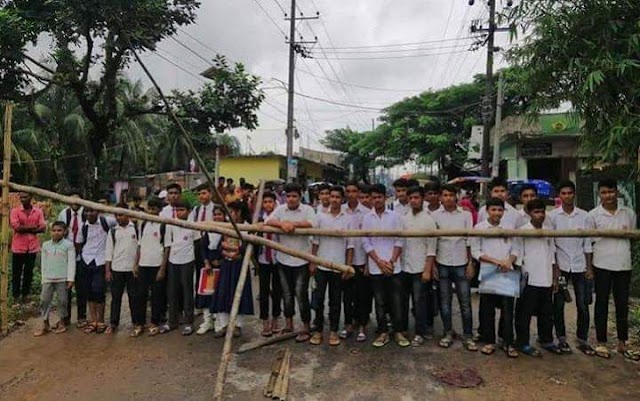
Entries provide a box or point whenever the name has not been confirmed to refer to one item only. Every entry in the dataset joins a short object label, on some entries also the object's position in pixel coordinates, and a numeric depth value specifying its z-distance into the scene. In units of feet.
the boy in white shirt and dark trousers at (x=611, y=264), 15.81
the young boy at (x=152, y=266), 19.07
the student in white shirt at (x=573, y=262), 16.51
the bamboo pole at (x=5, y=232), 19.20
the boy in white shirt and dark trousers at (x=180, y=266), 18.88
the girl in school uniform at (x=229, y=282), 18.24
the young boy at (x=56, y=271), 19.19
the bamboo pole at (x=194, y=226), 13.10
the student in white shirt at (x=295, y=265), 17.87
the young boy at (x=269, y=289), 18.54
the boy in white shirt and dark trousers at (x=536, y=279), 16.05
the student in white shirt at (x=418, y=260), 17.33
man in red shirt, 23.26
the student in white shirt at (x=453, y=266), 17.24
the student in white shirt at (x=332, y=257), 17.65
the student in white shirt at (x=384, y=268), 17.24
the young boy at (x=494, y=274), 16.14
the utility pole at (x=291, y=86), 62.39
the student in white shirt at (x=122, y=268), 19.12
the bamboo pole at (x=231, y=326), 10.91
